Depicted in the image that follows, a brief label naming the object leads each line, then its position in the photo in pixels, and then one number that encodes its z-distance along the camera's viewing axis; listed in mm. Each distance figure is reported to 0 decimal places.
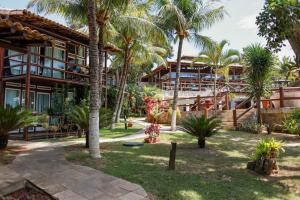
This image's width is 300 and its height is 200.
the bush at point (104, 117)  8189
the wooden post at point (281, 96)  12110
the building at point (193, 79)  21334
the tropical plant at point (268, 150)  5787
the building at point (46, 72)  10468
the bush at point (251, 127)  11456
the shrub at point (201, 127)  8152
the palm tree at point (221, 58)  18298
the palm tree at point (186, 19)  12024
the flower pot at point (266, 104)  13697
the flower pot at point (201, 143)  8318
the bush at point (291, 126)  10019
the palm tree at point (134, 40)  11487
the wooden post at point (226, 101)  14853
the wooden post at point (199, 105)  15235
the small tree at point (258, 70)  11766
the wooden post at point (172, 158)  5653
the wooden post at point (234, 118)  12897
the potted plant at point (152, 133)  9144
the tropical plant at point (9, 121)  7379
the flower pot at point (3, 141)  7401
